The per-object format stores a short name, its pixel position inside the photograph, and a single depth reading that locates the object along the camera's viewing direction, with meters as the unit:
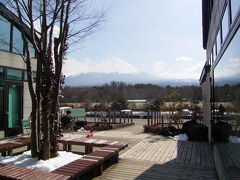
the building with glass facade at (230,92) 2.40
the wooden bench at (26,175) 4.05
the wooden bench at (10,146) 6.60
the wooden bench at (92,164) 4.53
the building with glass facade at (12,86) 10.53
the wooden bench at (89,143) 7.12
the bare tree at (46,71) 5.86
